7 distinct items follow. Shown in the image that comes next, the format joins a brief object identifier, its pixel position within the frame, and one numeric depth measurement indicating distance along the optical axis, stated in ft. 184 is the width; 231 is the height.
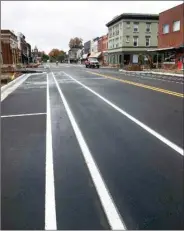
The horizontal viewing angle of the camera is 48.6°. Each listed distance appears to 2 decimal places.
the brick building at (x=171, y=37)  103.74
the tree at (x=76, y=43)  423.62
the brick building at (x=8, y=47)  115.75
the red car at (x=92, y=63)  157.82
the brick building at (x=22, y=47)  189.83
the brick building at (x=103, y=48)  223.94
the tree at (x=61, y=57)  468.67
